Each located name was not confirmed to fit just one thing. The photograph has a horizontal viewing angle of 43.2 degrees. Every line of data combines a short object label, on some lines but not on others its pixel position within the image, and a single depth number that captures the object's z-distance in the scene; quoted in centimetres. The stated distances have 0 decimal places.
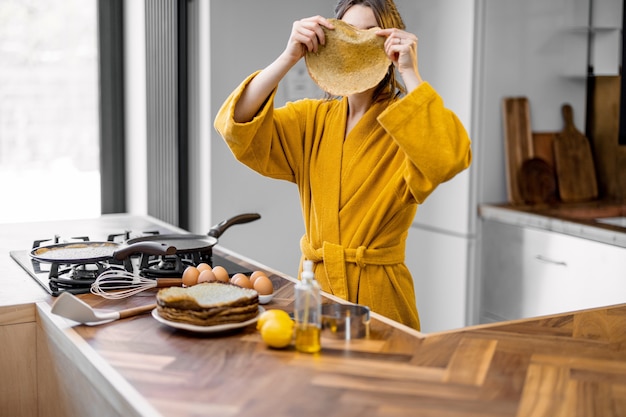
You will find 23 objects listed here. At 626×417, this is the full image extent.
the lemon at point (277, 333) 144
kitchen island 120
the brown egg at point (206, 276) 181
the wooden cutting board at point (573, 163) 355
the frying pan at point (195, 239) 205
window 348
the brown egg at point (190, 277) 183
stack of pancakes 153
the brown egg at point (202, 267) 188
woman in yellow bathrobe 197
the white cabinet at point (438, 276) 345
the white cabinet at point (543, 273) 290
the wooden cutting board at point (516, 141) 345
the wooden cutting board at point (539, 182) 351
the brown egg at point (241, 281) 180
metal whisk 186
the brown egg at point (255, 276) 185
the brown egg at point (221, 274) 184
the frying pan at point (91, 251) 186
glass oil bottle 144
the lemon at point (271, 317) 148
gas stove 191
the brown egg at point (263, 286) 177
